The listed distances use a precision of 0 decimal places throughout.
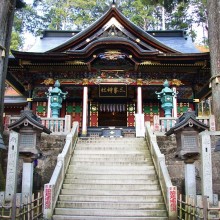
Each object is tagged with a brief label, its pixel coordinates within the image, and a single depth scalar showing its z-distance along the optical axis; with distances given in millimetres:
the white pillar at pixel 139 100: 14484
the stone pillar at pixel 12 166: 7363
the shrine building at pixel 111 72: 14219
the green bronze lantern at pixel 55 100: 12500
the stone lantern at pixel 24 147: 7457
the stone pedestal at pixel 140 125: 12250
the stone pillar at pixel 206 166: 7402
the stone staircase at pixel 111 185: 7125
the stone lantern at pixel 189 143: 7641
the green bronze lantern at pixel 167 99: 12461
